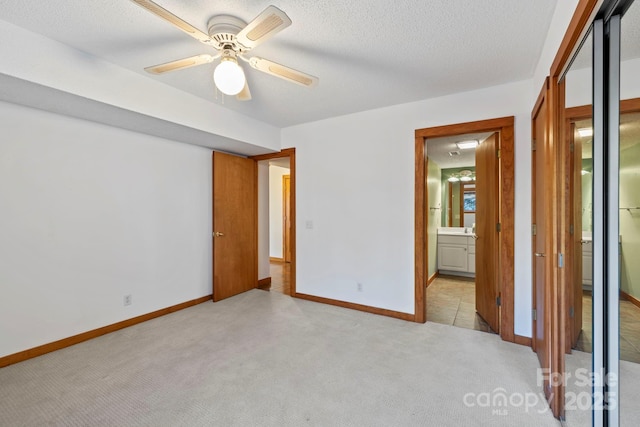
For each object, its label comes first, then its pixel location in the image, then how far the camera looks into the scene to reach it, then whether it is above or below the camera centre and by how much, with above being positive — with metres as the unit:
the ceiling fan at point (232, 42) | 1.38 +0.96
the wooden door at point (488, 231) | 2.81 -0.20
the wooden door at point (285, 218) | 6.60 -0.10
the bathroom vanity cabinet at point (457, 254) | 5.07 -0.76
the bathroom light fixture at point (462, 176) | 5.79 +0.76
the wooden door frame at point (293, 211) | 3.95 +0.03
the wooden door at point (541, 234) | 1.72 -0.16
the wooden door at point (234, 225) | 3.84 -0.17
